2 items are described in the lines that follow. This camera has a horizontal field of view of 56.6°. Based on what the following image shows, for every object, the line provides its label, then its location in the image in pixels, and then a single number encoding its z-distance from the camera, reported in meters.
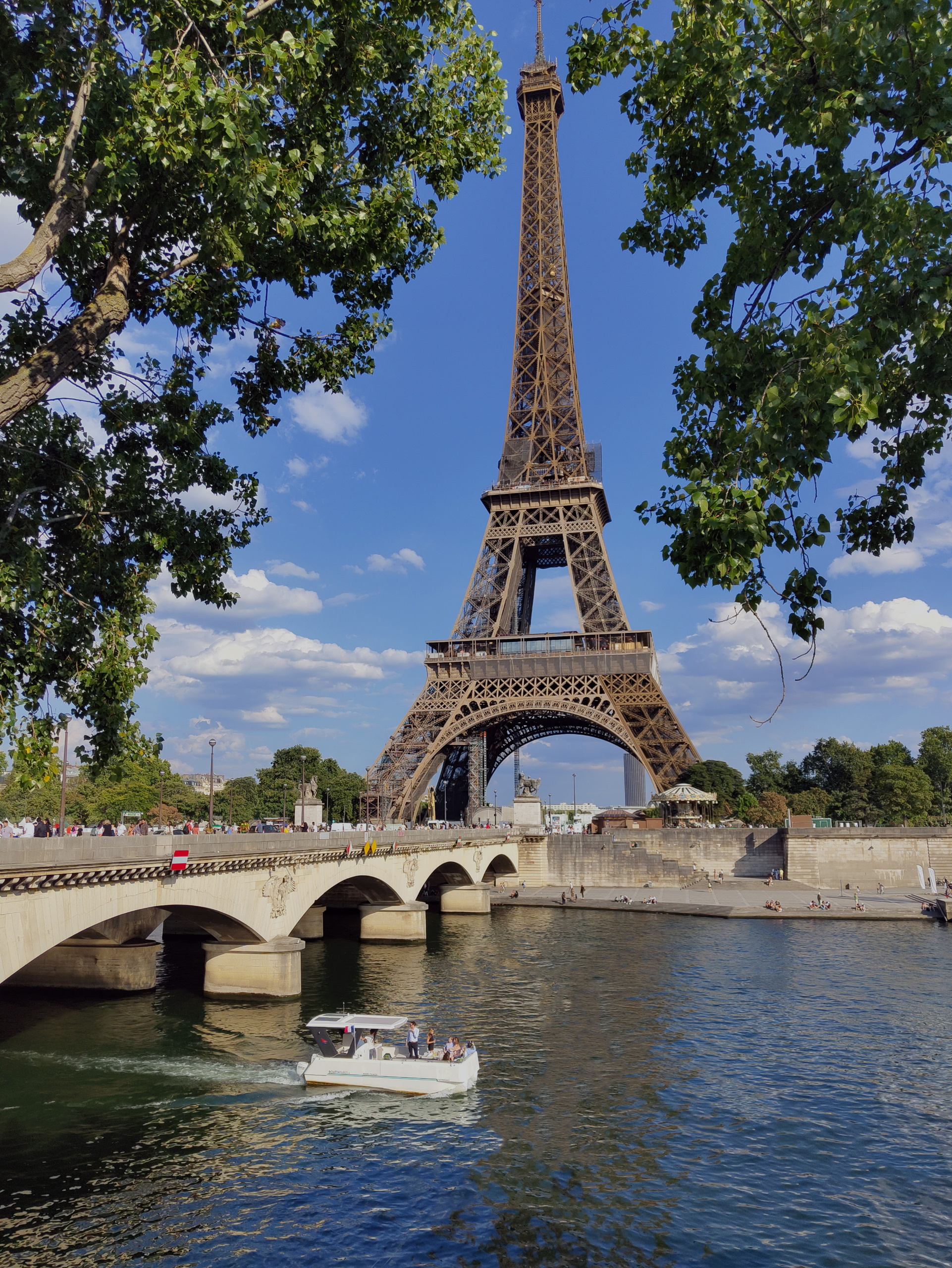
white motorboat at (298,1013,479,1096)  22.67
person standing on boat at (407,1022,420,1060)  23.53
